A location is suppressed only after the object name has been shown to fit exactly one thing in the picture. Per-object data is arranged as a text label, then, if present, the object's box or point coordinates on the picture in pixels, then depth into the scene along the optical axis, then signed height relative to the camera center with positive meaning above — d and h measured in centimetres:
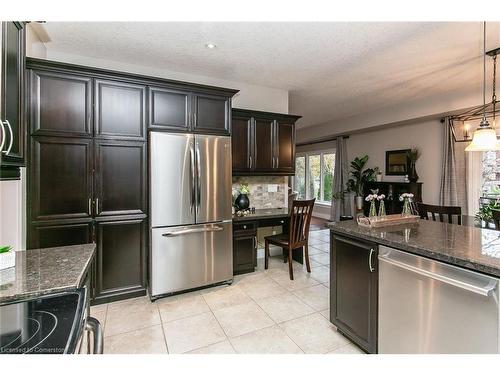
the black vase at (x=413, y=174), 519 +25
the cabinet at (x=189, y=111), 274 +87
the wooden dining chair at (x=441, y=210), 264 -27
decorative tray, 200 -30
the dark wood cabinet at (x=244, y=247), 338 -89
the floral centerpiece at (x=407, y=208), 230 -21
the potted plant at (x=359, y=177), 616 +21
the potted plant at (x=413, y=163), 520 +48
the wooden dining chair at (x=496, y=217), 218 -28
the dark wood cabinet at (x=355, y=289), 174 -81
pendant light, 219 +42
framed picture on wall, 541 +53
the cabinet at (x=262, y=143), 355 +64
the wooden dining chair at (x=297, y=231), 326 -63
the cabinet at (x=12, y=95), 117 +46
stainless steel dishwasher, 119 -69
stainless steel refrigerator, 266 -30
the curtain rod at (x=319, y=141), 723 +144
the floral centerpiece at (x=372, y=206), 211 -18
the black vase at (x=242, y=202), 361 -26
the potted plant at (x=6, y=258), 123 -38
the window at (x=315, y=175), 782 +33
